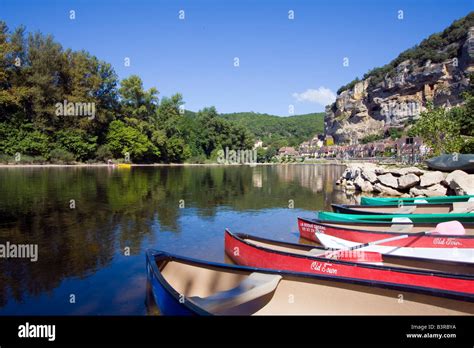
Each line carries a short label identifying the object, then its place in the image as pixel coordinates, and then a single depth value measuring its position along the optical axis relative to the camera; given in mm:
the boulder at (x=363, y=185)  30225
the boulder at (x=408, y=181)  25469
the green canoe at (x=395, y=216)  11912
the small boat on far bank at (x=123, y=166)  70188
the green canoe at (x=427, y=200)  16278
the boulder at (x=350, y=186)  33716
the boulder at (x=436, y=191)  22922
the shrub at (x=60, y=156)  65875
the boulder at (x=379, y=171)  31075
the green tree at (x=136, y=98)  86250
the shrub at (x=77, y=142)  68250
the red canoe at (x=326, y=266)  5988
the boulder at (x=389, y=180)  27225
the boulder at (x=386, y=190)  27000
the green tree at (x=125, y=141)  77750
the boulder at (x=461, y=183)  19594
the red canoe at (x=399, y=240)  9023
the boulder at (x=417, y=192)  23888
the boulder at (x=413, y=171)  26494
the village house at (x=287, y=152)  157125
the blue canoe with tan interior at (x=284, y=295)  5316
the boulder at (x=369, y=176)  30528
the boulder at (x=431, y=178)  23828
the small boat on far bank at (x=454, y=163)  24362
